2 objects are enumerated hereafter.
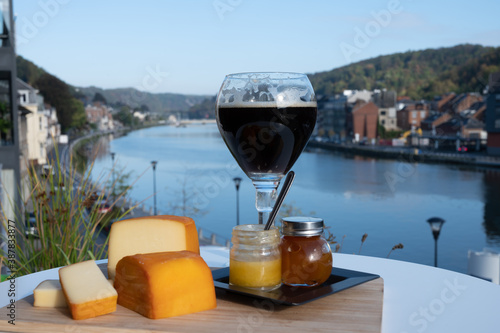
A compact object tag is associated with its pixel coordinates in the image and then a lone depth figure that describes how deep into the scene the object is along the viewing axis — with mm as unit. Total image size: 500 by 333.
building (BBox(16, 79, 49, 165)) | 33656
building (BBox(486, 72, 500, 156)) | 51406
